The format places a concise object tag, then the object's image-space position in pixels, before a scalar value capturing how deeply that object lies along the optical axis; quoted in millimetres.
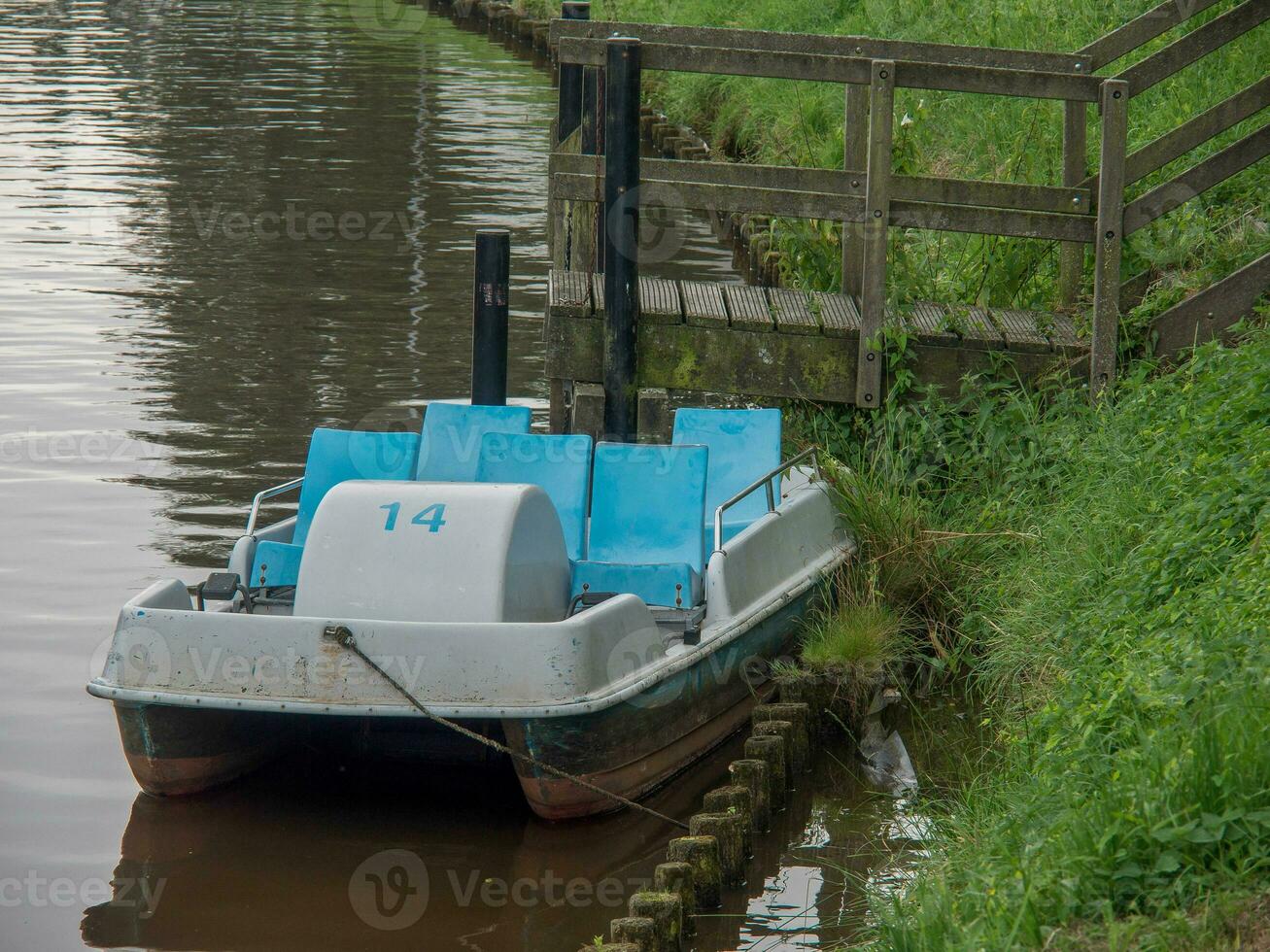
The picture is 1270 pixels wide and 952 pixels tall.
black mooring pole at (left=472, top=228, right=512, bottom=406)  18547
